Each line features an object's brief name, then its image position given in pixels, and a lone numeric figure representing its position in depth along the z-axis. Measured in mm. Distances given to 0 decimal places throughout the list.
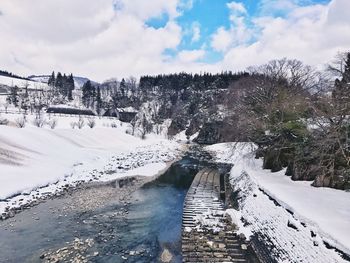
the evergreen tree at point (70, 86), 104250
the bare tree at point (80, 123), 58212
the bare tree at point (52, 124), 52400
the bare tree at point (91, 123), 60938
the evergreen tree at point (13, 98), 79738
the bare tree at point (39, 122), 51925
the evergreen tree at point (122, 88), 113375
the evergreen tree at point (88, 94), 101000
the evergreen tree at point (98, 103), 96794
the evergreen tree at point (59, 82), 108625
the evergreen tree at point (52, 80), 110850
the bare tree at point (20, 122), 46494
